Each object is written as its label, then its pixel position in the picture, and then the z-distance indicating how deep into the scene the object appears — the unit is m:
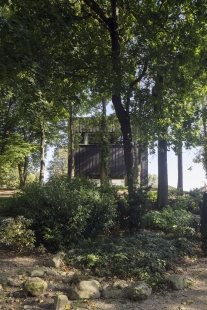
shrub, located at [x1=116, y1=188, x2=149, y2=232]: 8.95
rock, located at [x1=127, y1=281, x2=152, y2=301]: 4.81
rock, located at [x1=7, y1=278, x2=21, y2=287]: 5.13
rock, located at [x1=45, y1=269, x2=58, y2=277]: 5.74
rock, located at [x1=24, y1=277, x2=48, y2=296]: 4.75
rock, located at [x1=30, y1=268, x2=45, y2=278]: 5.62
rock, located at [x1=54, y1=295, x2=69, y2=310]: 4.29
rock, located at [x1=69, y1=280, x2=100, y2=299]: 4.73
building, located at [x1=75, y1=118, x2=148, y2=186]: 26.14
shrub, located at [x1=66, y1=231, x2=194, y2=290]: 5.82
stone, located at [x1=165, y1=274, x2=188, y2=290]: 5.36
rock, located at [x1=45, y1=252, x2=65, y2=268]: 6.22
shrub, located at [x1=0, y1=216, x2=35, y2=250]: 6.68
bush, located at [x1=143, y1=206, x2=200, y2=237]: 8.87
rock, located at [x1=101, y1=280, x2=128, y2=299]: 4.92
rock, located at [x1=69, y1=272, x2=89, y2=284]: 5.24
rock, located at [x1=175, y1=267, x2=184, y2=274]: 6.31
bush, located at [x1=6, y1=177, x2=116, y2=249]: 7.45
